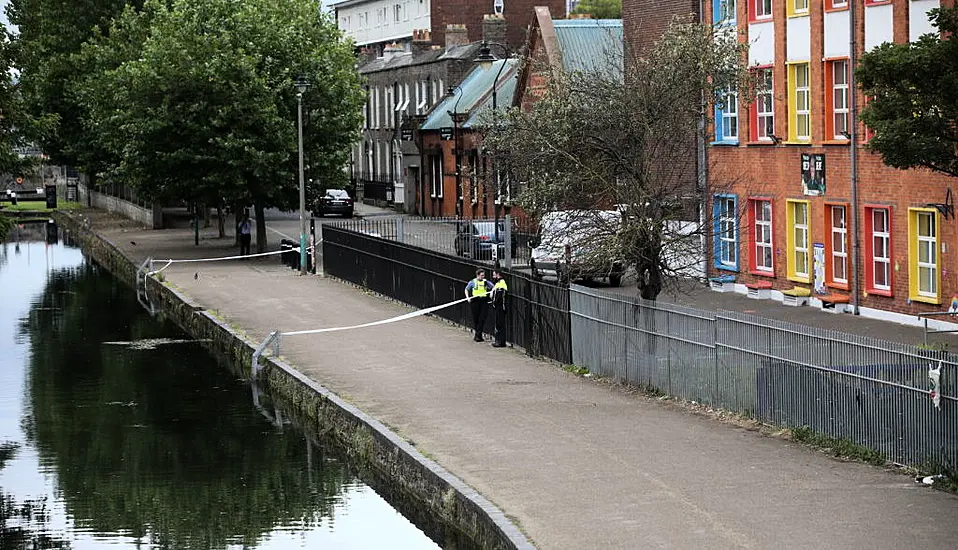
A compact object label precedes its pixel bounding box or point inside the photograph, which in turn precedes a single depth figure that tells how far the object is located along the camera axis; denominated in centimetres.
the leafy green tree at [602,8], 12075
